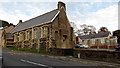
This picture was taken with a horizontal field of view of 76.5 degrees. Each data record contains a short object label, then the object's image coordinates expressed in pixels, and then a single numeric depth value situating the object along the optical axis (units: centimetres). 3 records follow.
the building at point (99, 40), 2350
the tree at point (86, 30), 4202
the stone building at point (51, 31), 1584
